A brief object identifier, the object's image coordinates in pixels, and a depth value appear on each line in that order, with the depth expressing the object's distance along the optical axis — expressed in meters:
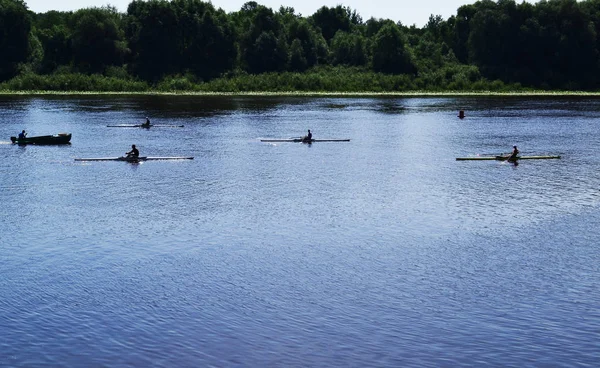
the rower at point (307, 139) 96.69
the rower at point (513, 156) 80.62
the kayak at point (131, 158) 79.56
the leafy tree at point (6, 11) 199.88
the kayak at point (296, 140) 96.88
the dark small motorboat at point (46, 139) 93.44
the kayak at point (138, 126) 115.21
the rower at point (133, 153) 79.44
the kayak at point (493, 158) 81.38
